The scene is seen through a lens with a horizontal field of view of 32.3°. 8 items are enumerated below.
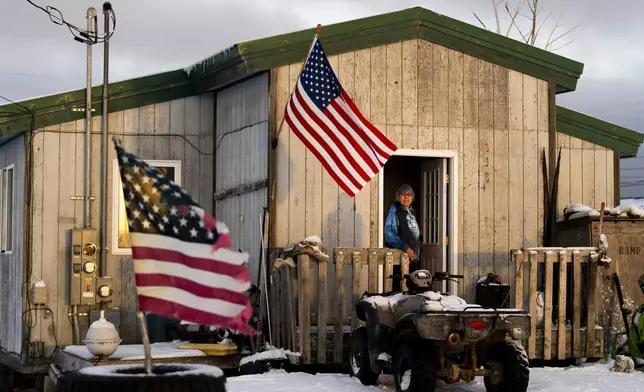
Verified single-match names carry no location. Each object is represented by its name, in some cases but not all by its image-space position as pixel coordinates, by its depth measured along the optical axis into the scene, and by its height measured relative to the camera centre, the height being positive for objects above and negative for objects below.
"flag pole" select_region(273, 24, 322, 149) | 12.96 +1.84
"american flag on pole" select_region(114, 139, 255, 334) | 6.65 -0.23
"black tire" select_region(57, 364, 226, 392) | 6.58 -0.95
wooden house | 13.73 +1.00
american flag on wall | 12.75 +1.05
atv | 10.23 -1.11
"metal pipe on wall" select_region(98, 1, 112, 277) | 14.97 +0.50
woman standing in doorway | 13.21 -0.01
